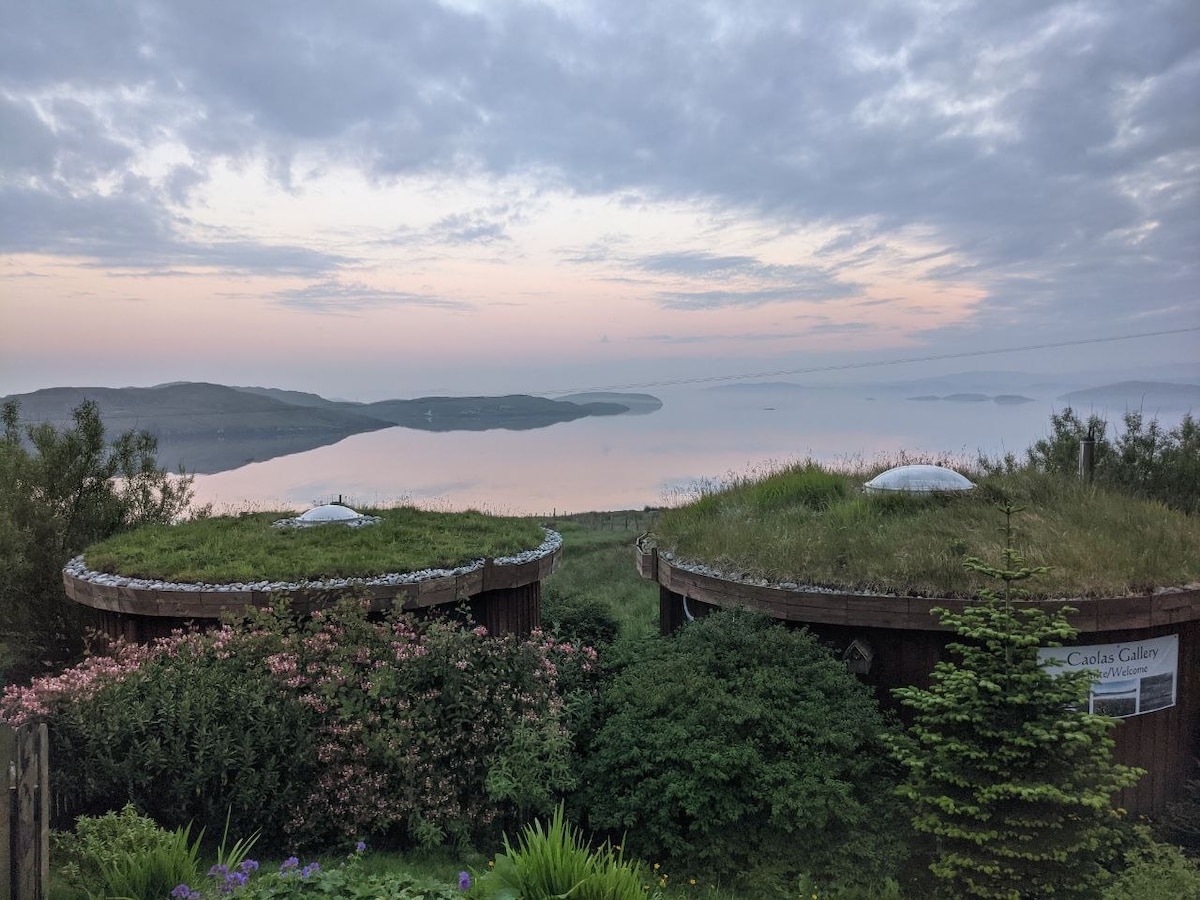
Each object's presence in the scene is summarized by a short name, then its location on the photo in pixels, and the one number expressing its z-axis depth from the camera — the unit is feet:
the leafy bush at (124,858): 12.63
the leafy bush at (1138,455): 48.57
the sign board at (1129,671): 20.68
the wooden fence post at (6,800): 12.30
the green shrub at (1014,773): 15.74
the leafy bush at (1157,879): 15.37
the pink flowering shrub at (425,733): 17.31
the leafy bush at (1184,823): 20.67
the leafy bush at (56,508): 30.37
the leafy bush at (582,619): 32.19
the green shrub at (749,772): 17.47
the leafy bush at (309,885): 12.03
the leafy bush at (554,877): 11.69
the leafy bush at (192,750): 16.25
